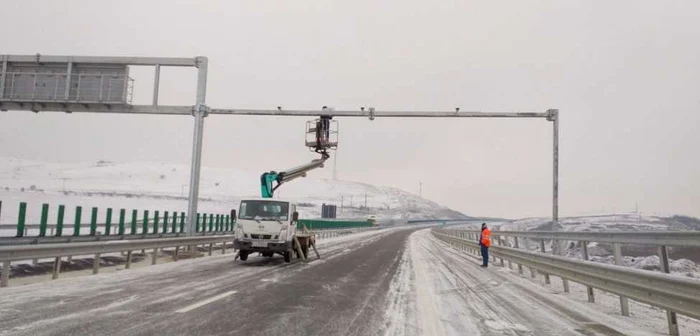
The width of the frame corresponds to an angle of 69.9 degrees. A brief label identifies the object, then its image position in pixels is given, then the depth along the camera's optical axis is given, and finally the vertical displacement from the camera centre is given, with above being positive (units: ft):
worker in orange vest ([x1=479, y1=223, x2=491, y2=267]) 62.17 -2.71
